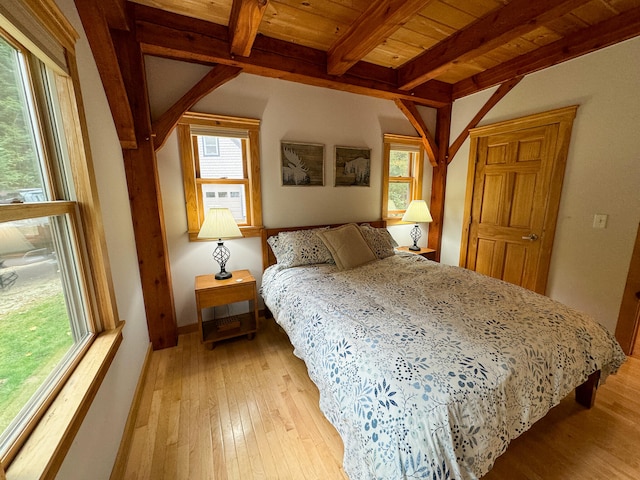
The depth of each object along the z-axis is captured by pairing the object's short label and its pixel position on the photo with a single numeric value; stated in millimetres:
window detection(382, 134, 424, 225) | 3293
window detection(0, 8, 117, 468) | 768
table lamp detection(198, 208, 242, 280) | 2227
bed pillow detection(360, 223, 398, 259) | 2758
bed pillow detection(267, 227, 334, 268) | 2465
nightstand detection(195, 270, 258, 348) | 2227
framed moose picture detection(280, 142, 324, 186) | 2713
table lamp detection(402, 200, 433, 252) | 3232
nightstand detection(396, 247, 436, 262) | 3305
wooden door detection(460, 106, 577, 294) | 2496
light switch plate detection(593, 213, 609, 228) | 2226
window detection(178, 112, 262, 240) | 2350
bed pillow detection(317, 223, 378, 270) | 2449
